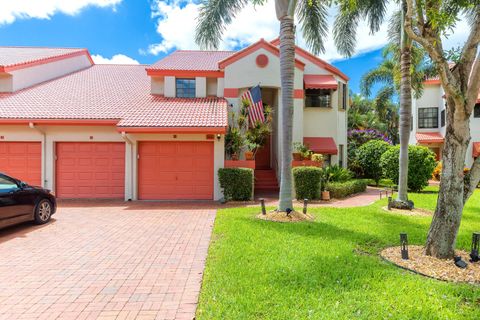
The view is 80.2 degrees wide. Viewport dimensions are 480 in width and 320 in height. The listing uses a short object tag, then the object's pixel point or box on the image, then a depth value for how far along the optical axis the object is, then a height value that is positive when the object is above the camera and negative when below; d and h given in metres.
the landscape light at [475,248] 5.27 -1.65
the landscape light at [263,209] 9.22 -1.67
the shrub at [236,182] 12.30 -1.06
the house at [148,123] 13.00 +1.59
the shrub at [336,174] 14.74 -0.79
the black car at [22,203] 7.27 -1.30
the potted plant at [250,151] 13.68 +0.34
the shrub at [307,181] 12.41 -0.98
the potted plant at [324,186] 12.96 -1.27
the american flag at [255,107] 14.27 +2.58
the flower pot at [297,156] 14.44 +0.12
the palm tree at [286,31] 9.20 +4.86
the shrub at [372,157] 18.69 +0.13
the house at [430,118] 23.86 +3.62
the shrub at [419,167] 14.78 -0.39
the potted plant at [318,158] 13.62 +0.03
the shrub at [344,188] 13.42 -1.43
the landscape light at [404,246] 5.40 -1.66
